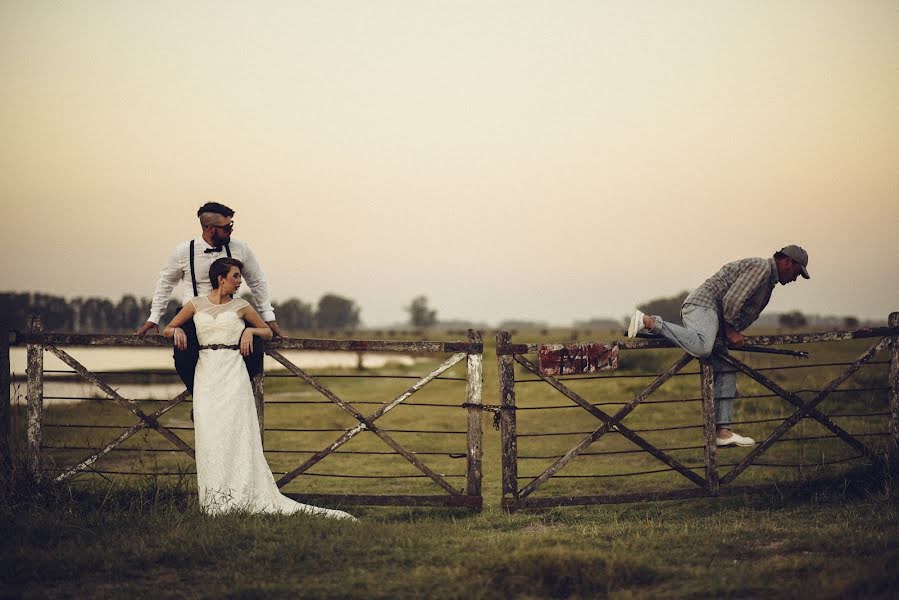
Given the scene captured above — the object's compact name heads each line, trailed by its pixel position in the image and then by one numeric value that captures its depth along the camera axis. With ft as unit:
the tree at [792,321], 324.74
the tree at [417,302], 635.25
